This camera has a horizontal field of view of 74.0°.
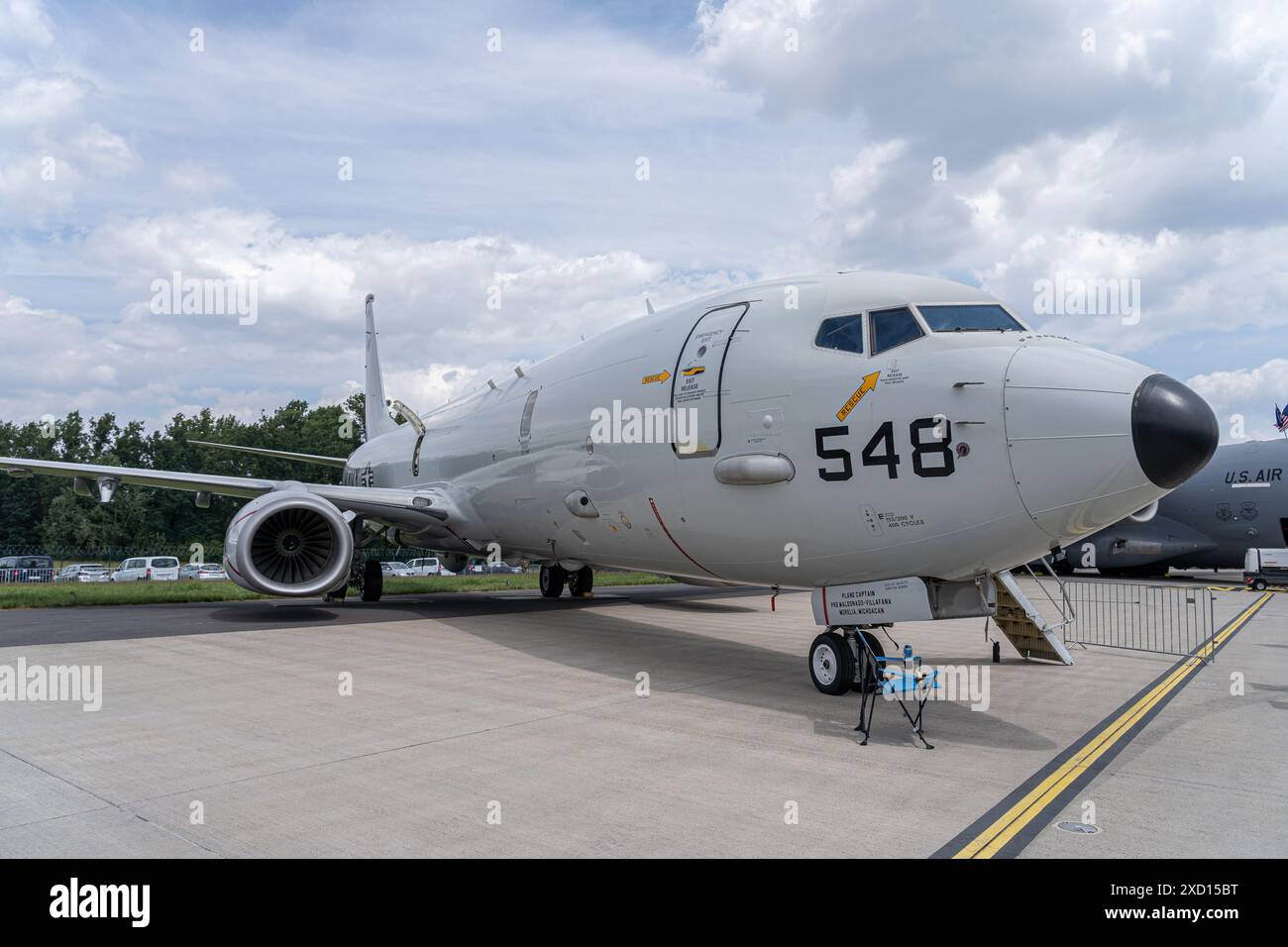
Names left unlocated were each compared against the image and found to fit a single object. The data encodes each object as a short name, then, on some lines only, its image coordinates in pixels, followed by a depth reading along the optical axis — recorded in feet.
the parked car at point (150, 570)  119.65
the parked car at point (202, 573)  127.03
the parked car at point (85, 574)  127.54
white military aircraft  22.71
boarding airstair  38.17
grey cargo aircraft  104.94
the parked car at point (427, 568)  147.45
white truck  100.12
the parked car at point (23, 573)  130.31
